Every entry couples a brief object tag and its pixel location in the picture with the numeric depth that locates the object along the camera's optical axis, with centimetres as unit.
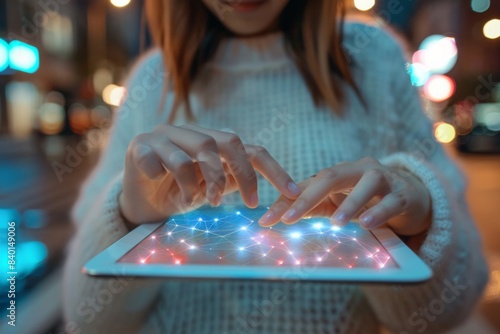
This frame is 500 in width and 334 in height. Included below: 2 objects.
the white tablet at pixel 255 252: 21
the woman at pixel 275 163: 29
